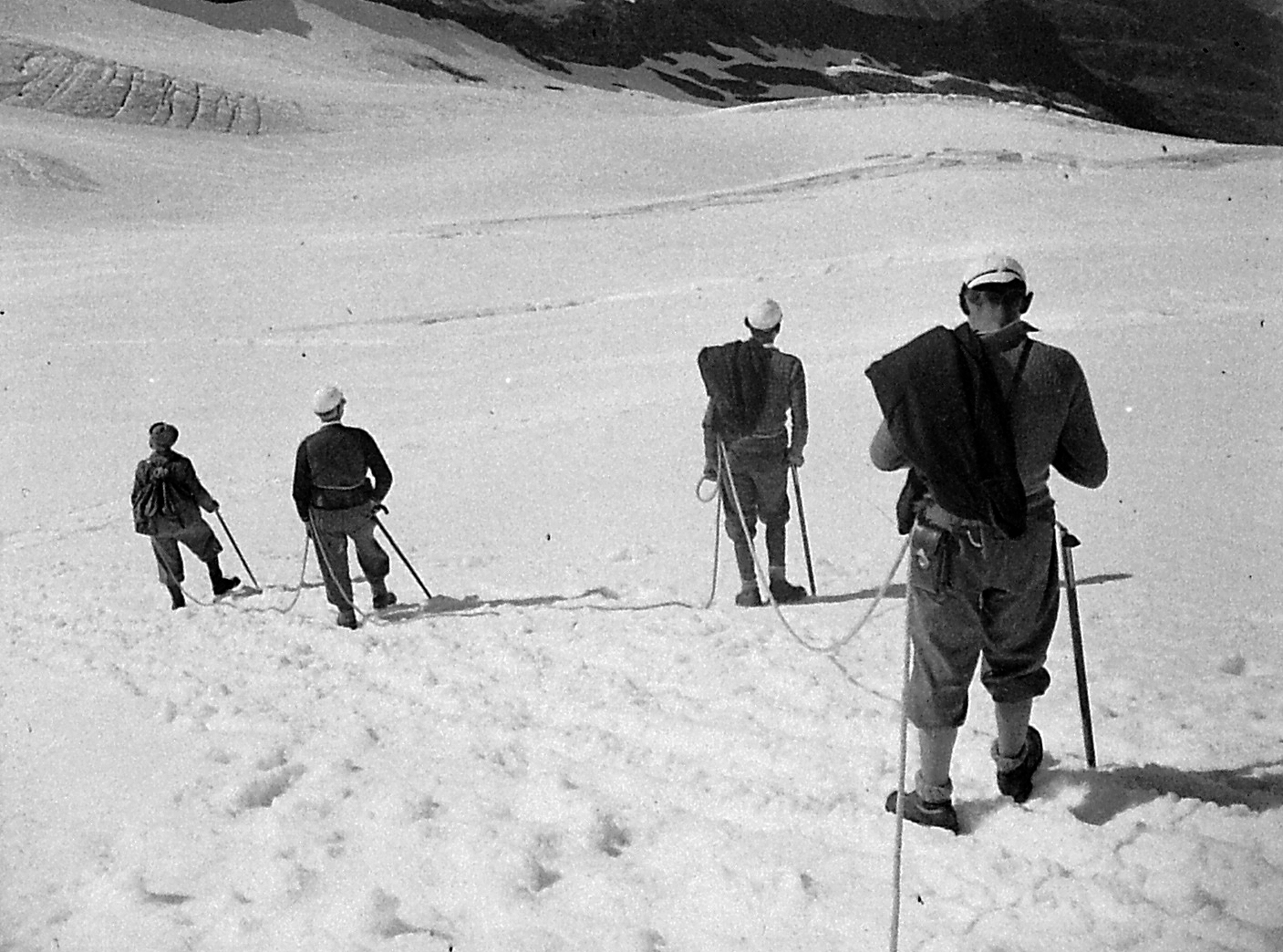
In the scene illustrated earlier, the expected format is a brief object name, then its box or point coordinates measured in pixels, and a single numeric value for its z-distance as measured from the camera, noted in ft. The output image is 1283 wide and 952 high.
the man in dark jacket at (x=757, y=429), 20.88
